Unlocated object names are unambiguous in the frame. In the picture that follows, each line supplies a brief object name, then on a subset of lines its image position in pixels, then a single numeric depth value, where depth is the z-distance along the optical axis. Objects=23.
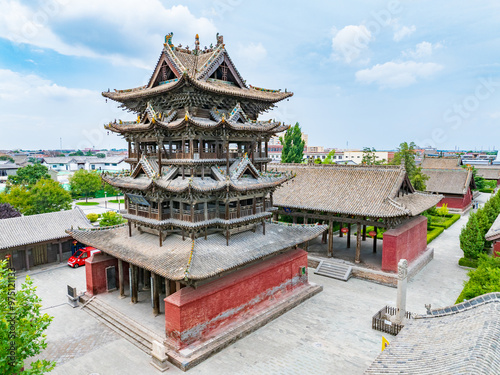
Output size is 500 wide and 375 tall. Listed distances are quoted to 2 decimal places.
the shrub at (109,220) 33.64
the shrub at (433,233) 38.04
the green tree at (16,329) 10.12
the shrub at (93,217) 46.23
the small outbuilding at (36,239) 27.78
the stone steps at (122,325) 17.42
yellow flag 16.19
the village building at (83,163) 108.25
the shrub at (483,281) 16.33
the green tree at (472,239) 29.52
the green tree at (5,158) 132.10
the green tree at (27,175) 61.79
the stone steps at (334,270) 27.12
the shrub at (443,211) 50.59
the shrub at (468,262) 29.58
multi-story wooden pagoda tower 17.61
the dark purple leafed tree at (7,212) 33.03
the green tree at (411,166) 48.28
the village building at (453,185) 55.06
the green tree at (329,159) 64.59
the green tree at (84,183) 68.44
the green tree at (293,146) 63.06
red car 29.55
